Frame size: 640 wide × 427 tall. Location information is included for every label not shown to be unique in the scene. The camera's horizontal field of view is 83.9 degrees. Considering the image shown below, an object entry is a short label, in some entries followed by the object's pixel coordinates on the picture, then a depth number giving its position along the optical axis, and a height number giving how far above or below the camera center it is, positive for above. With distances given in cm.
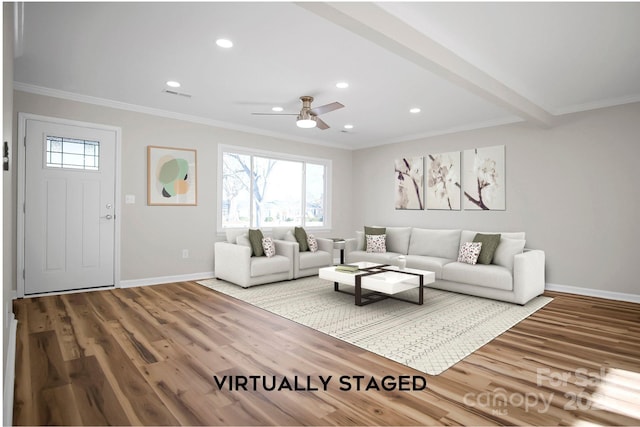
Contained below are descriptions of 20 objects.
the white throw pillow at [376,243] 603 -52
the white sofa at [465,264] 423 -68
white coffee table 383 -75
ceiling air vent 438 +150
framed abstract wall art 519 +54
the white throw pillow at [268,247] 538 -52
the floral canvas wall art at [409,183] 658 +58
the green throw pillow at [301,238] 597 -42
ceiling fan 418 +119
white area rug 284 -108
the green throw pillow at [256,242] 535 -44
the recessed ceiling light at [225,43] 307 +149
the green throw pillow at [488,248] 476 -46
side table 625 -58
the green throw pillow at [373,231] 623 -31
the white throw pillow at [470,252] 478 -53
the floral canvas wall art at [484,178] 556 +57
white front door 431 +6
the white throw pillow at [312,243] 599 -51
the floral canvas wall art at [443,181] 608 +58
